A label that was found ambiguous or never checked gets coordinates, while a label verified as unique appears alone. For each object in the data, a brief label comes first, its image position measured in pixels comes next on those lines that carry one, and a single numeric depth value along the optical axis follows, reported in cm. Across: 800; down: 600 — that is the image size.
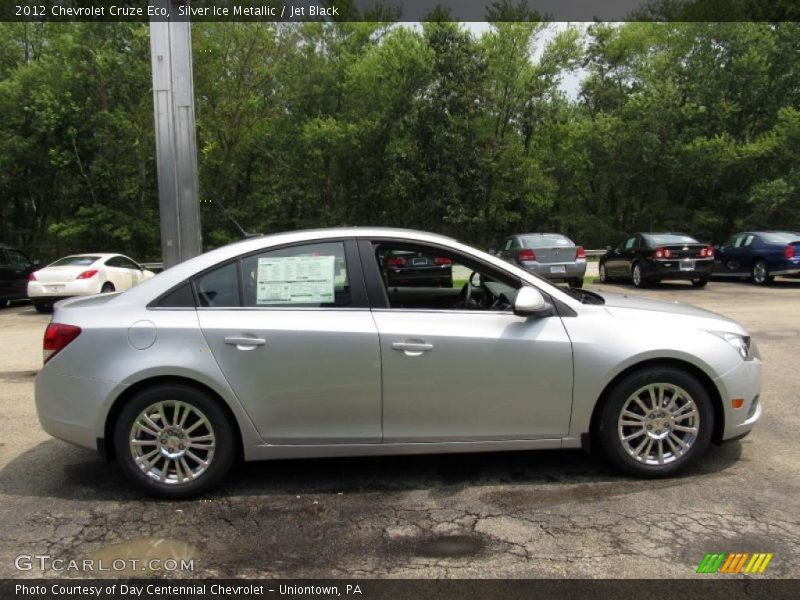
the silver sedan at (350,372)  385
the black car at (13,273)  1650
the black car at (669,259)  1633
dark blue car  1628
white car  1491
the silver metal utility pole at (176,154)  859
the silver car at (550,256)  1514
